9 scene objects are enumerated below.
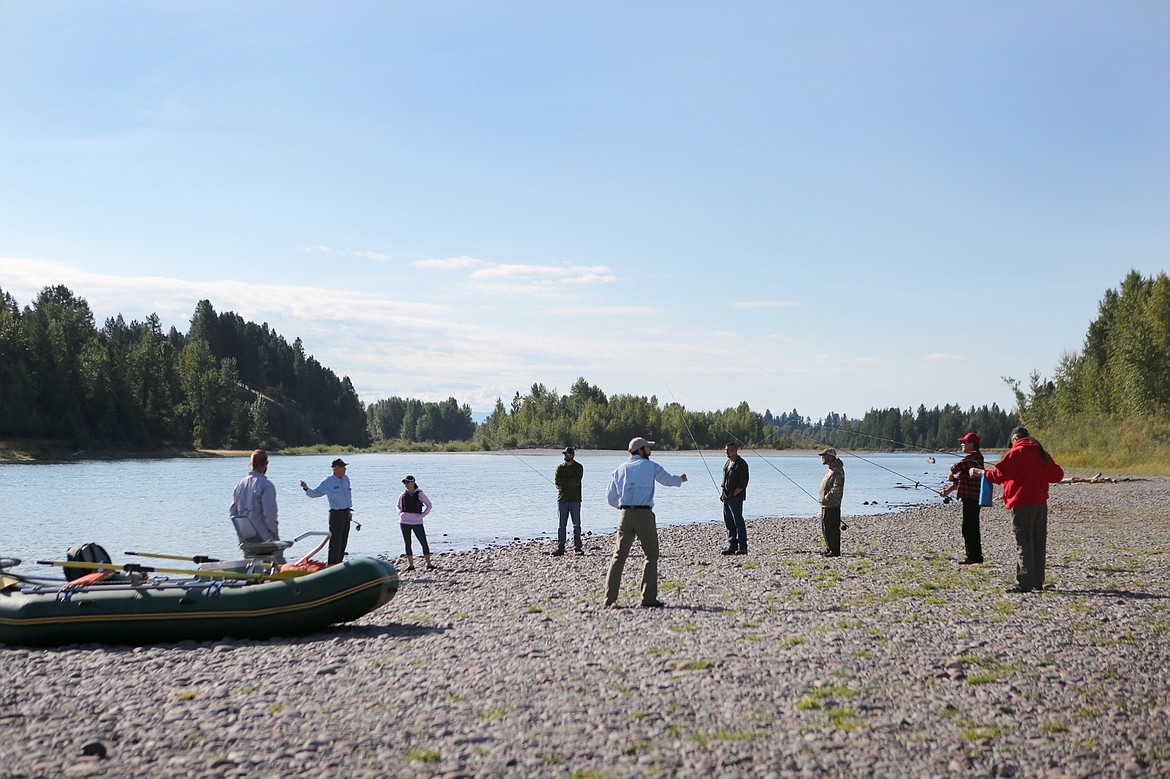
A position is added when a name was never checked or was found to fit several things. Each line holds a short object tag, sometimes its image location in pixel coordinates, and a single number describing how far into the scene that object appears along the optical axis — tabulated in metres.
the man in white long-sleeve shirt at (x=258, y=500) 12.14
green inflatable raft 10.99
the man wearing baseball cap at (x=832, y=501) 17.14
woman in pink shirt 18.16
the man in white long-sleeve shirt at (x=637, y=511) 12.12
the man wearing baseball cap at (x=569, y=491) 19.56
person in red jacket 12.41
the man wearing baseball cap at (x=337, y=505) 15.57
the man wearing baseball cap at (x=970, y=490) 15.12
